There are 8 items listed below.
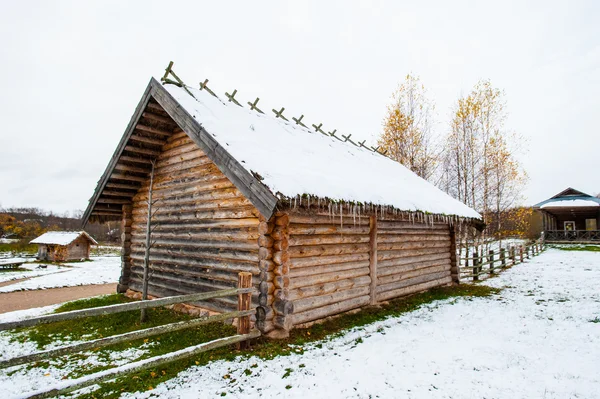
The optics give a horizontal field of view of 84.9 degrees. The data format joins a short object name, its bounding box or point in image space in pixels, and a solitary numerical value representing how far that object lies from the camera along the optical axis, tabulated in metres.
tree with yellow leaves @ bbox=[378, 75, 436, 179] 22.22
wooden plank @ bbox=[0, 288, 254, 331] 3.79
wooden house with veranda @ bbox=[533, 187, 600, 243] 30.56
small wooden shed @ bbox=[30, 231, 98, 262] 33.22
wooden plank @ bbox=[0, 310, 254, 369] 3.64
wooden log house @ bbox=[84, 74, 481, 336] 6.75
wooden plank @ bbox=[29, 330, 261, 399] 3.79
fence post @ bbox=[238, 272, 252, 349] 6.10
